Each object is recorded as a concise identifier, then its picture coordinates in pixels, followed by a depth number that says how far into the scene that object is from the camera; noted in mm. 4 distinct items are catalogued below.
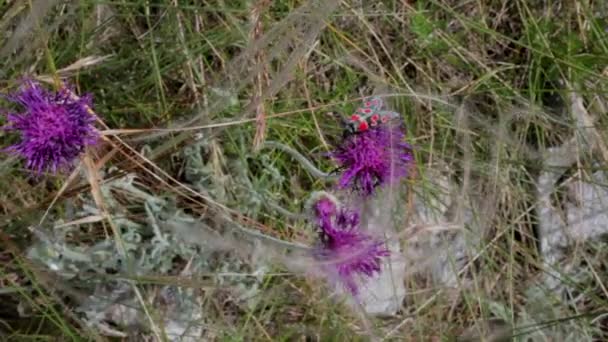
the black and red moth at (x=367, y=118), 567
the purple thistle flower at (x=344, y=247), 568
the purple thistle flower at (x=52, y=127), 534
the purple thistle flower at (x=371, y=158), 567
